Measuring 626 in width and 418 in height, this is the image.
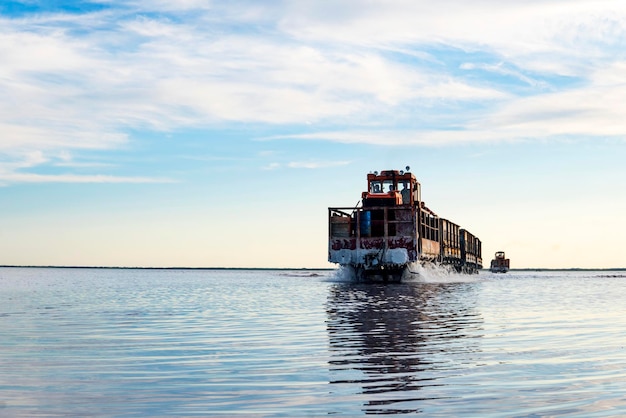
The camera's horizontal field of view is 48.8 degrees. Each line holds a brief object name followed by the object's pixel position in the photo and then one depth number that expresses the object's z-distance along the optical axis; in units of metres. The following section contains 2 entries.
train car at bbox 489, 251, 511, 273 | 115.00
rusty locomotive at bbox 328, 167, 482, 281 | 46.94
